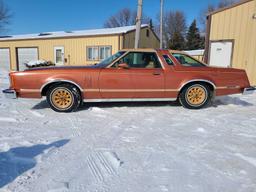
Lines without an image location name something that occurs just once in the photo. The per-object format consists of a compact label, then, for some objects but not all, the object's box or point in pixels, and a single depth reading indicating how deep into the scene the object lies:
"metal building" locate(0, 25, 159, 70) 15.54
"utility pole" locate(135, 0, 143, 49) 11.42
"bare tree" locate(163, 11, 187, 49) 45.06
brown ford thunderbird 4.77
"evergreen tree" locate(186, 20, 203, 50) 41.25
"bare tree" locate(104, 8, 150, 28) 51.66
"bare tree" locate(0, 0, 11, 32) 37.44
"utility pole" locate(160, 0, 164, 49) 22.23
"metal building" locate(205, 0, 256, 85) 9.06
